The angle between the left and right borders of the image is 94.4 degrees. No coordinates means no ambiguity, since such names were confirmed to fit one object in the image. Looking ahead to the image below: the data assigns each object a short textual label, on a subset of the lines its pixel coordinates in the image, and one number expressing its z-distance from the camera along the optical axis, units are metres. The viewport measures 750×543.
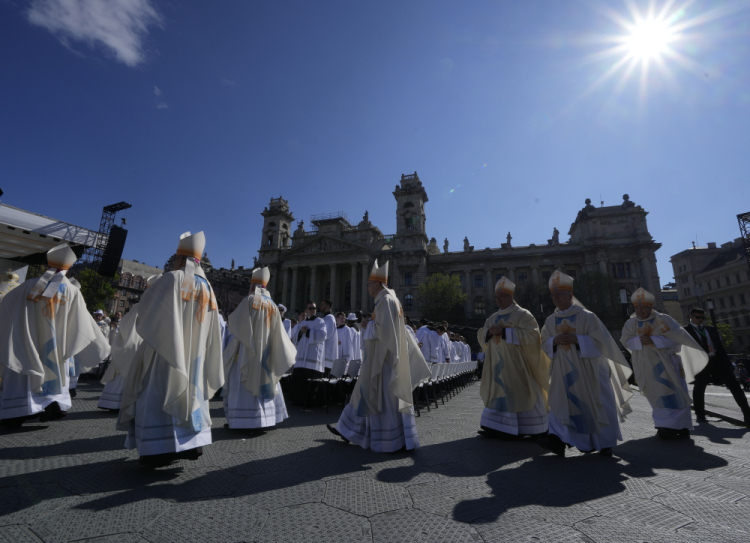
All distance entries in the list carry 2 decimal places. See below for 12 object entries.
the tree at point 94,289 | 27.27
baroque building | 42.66
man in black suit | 5.86
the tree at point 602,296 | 35.28
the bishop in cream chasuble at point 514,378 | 4.51
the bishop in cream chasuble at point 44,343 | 4.33
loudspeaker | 15.62
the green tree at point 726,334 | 35.58
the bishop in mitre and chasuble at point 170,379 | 2.88
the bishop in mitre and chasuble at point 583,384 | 3.82
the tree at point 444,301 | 38.62
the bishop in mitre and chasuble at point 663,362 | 4.73
